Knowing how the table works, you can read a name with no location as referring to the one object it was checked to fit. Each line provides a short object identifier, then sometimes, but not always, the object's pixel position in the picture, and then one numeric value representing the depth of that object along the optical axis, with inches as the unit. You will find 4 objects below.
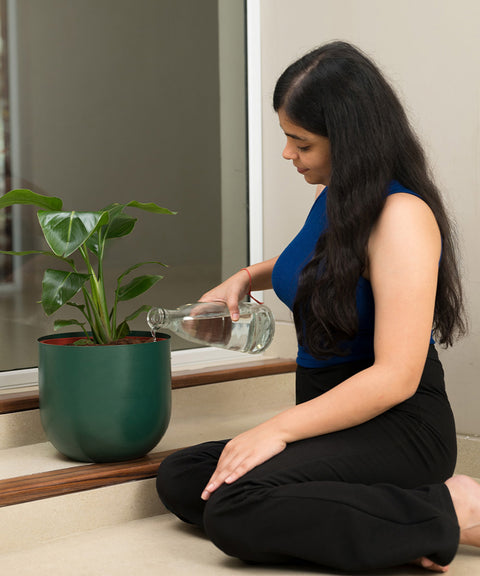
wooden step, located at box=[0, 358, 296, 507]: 83.9
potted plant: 87.1
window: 104.6
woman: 75.5
